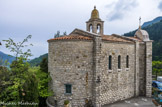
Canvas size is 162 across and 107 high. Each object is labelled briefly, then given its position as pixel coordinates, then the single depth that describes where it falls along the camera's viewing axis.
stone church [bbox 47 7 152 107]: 13.07
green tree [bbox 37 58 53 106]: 13.88
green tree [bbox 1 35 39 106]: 11.92
